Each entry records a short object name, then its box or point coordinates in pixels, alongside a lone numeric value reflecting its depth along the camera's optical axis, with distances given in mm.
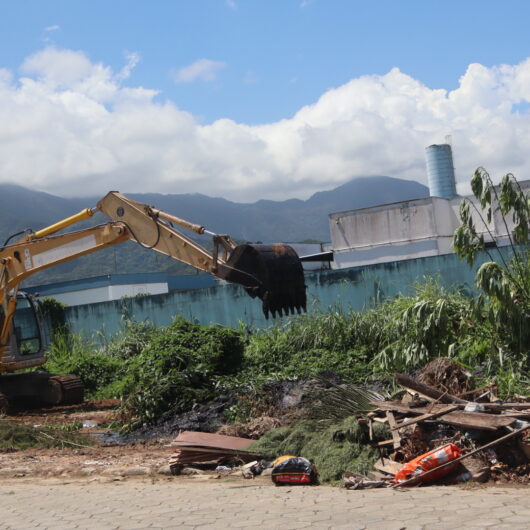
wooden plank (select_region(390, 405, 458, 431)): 7750
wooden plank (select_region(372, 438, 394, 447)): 7957
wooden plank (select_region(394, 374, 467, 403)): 8406
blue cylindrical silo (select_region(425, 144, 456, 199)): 41406
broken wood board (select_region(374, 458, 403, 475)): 7504
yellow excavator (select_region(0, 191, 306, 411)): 11055
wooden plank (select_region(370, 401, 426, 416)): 8141
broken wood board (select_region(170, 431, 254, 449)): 9211
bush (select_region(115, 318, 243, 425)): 12516
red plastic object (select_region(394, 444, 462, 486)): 7125
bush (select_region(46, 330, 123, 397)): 18562
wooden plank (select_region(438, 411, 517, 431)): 7359
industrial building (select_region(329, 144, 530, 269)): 33312
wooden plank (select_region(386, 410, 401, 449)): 7887
